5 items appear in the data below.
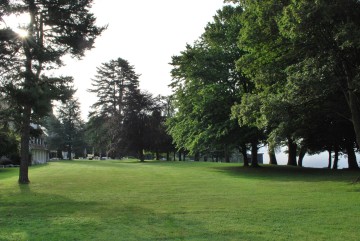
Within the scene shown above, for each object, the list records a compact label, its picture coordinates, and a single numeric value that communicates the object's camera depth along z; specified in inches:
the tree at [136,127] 2674.7
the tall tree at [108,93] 3373.5
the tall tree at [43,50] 779.4
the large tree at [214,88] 1328.7
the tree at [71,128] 4131.4
